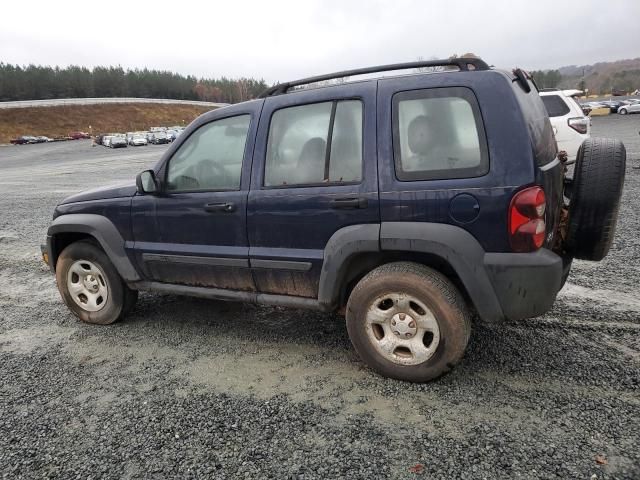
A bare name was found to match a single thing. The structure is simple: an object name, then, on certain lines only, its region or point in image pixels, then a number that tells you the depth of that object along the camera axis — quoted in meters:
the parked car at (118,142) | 45.69
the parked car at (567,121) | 9.65
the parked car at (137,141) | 48.90
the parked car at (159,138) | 50.56
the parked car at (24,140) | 62.28
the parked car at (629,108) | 39.56
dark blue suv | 2.80
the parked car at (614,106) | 43.50
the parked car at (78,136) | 68.19
